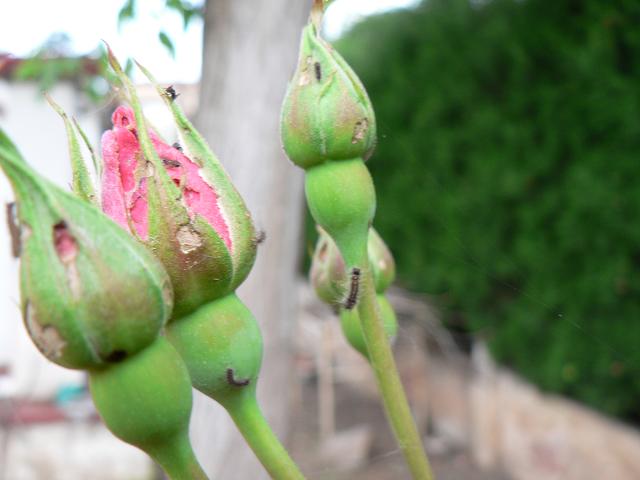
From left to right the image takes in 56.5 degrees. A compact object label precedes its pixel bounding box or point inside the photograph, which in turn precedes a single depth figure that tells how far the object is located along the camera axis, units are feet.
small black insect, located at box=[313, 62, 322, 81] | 0.28
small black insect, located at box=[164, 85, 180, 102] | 0.26
